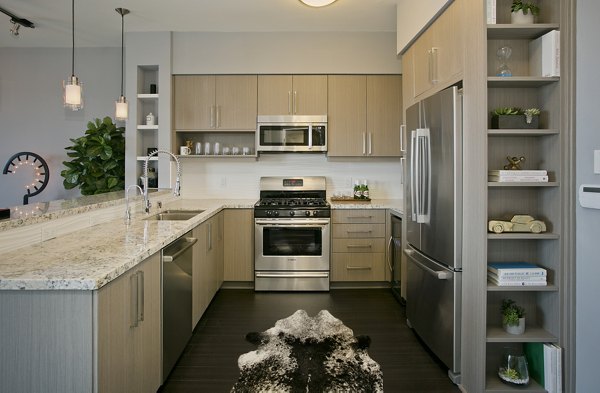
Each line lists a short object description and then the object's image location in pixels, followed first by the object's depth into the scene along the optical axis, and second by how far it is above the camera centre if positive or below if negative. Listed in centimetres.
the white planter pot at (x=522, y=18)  201 +99
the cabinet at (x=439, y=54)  228 +101
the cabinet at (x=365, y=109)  417 +100
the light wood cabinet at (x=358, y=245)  390 -52
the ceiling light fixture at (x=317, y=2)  310 +165
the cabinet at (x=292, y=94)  416 +115
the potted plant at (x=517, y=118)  201 +44
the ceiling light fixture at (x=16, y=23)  390 +187
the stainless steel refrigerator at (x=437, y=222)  217 -17
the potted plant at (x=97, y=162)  424 +38
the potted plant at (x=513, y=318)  202 -67
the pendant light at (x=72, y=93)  303 +85
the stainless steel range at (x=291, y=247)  385 -54
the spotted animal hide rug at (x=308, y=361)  212 -108
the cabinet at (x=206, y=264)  273 -58
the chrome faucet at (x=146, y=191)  258 +3
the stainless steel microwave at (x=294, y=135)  413 +69
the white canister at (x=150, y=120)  419 +86
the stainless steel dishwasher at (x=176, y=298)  201 -62
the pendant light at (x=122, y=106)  367 +89
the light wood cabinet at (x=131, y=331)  131 -56
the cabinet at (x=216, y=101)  416 +107
